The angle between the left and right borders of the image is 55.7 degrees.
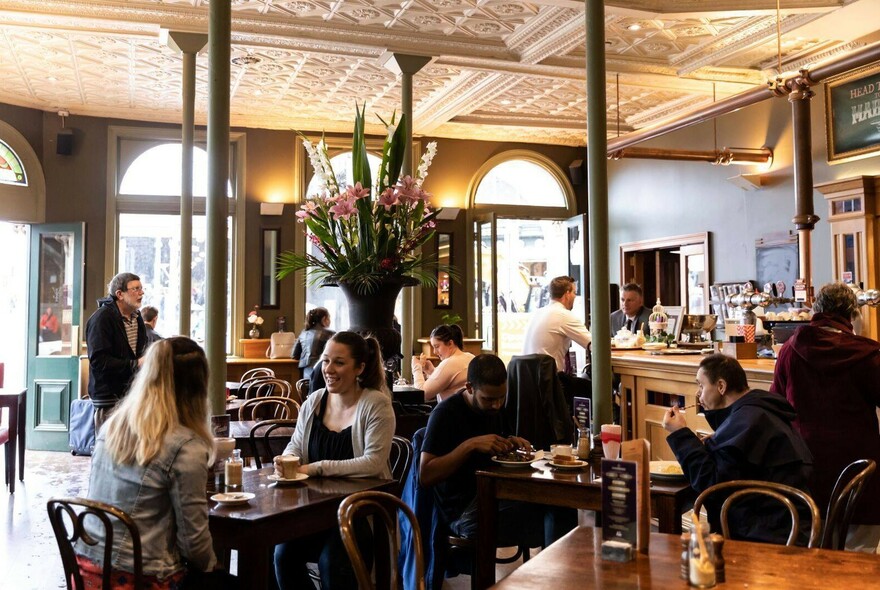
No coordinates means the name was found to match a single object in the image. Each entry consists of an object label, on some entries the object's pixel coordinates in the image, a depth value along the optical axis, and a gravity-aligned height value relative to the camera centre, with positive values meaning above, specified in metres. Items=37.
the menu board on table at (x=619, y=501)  2.14 -0.45
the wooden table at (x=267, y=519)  2.66 -0.62
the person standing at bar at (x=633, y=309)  7.75 +0.20
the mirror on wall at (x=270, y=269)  11.12 +0.86
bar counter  5.30 -0.40
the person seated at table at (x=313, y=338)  7.31 -0.05
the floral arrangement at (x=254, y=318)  10.77 +0.20
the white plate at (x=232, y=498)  2.86 -0.57
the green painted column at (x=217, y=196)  3.84 +0.64
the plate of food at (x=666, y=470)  3.19 -0.55
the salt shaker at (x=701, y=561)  1.96 -0.55
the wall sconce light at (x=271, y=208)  11.08 +1.66
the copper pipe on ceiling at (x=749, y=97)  5.38 +1.94
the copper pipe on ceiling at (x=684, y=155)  8.77 +1.86
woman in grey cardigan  3.26 -0.42
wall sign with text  8.00 +2.11
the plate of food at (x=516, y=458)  3.41 -0.53
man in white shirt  5.91 -0.01
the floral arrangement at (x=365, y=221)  4.01 +0.54
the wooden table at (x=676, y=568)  2.01 -0.61
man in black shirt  3.46 -0.52
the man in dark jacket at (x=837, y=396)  3.69 -0.30
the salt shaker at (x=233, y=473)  3.09 -0.52
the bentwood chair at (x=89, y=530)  2.36 -0.57
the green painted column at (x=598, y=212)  4.04 +0.58
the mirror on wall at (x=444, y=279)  11.99 +0.76
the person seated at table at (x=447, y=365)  5.26 -0.21
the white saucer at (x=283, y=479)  3.15 -0.56
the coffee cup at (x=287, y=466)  3.16 -0.51
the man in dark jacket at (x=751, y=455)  2.87 -0.45
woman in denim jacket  2.46 -0.46
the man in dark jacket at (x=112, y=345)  5.46 -0.07
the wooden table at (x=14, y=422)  6.79 -0.74
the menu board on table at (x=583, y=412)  3.72 -0.37
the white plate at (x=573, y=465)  3.39 -0.55
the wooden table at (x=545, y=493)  3.02 -0.62
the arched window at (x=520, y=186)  12.43 +2.19
